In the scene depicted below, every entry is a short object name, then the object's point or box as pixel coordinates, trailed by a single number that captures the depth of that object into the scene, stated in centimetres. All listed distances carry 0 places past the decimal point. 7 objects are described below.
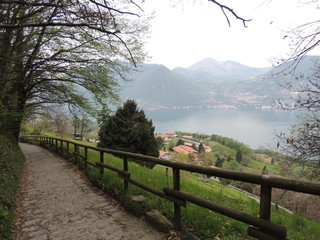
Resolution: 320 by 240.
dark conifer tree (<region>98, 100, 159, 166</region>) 1747
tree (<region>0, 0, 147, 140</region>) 689
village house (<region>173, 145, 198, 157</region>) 6212
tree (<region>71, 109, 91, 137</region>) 1291
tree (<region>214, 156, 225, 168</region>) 5106
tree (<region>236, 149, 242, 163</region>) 6405
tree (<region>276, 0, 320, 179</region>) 584
